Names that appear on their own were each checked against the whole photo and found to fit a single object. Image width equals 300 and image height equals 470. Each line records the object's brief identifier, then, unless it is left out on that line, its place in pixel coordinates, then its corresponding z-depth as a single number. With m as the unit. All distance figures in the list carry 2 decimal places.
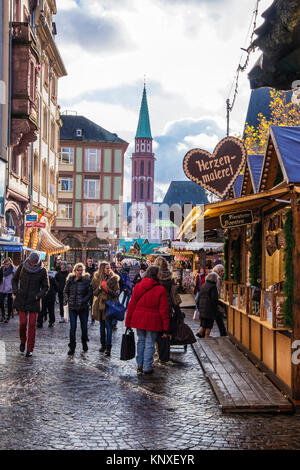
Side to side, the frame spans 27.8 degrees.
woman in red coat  10.00
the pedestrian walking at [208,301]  13.74
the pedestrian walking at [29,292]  11.32
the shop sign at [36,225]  27.36
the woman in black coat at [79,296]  11.92
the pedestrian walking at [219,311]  14.21
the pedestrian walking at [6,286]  18.06
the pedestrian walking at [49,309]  16.89
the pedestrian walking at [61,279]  18.88
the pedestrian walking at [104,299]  12.12
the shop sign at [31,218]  27.14
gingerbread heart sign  12.97
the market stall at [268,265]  7.93
